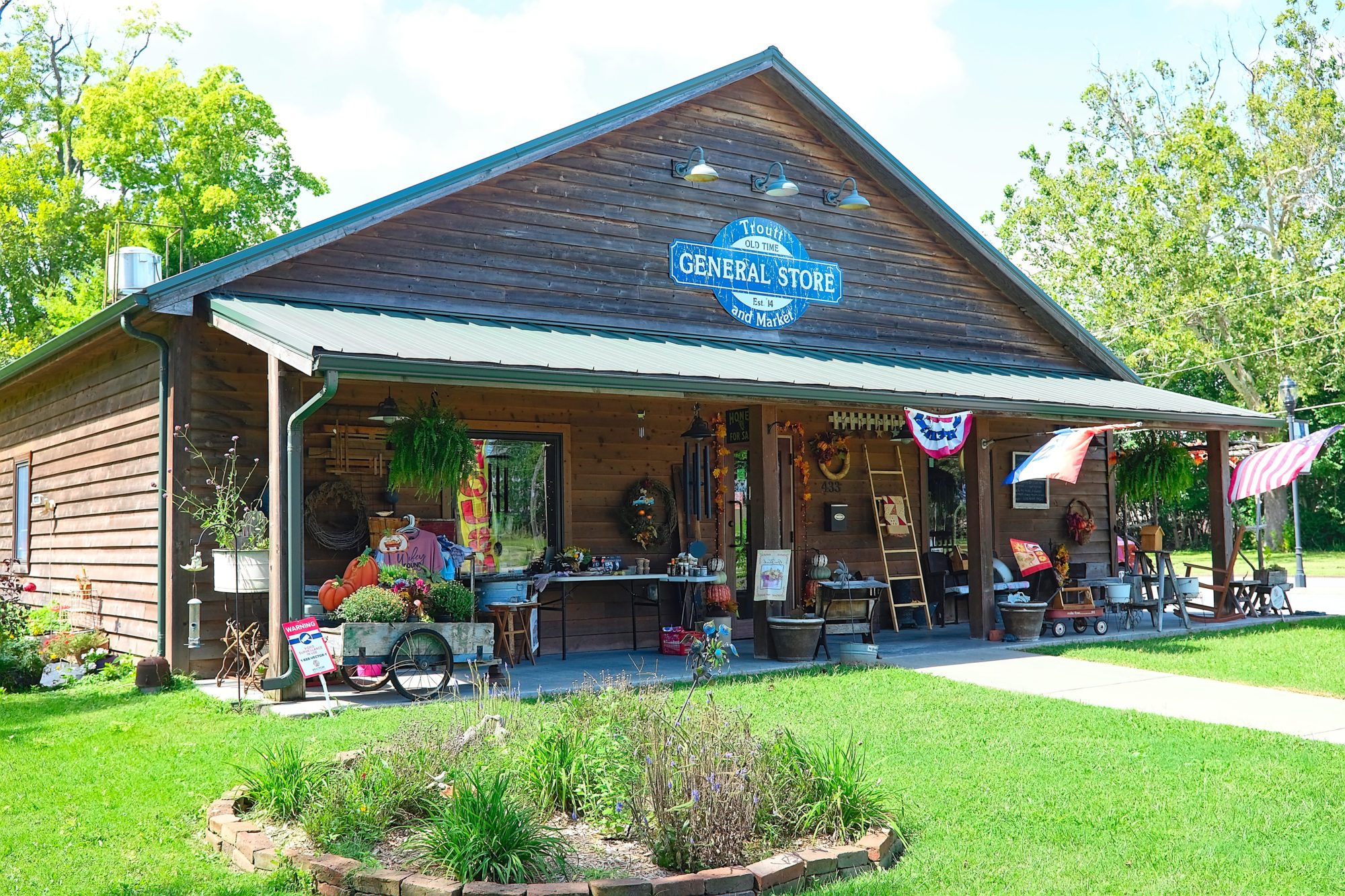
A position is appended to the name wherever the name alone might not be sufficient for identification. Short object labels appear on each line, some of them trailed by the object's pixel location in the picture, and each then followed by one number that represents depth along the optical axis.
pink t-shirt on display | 10.28
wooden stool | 10.70
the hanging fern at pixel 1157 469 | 14.43
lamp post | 20.91
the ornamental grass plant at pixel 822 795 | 4.85
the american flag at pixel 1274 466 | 12.80
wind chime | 12.70
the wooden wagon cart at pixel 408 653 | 8.48
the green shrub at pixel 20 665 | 10.02
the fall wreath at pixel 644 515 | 12.15
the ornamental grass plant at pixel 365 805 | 4.77
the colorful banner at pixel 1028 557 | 13.93
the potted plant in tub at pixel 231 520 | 8.92
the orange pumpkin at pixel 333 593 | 8.98
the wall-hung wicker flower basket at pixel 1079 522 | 15.93
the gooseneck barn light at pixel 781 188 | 12.77
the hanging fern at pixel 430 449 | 9.21
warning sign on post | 7.98
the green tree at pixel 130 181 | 29.94
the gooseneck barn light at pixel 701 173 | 11.98
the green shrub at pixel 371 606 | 8.44
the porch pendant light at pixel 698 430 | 11.93
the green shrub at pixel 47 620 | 11.94
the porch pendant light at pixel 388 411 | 9.62
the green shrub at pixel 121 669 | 10.14
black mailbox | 13.87
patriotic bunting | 11.03
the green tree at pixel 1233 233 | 30.14
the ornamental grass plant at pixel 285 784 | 5.05
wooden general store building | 9.62
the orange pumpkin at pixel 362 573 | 9.00
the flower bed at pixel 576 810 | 4.38
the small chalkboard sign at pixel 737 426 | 11.09
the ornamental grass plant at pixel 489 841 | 4.30
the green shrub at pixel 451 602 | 8.86
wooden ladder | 13.79
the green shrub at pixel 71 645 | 10.90
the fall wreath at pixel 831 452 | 13.72
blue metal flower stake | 9.16
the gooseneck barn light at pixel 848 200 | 13.33
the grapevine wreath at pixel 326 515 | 10.30
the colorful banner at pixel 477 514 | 11.28
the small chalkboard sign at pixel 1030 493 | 15.68
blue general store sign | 12.90
